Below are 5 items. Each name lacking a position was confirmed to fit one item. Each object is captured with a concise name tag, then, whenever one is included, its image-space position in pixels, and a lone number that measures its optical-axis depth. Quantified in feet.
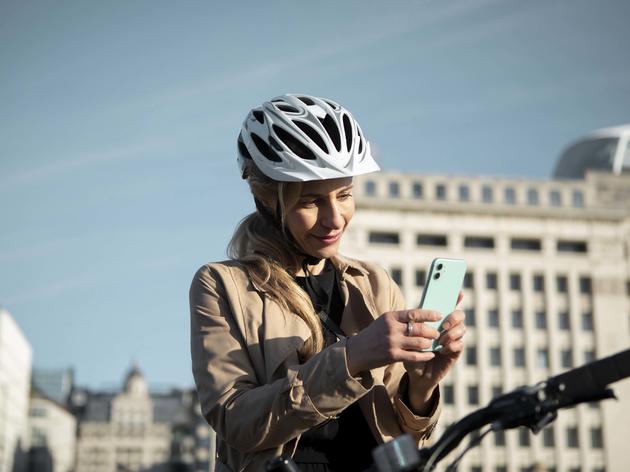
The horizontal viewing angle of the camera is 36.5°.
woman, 9.15
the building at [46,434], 364.99
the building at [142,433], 426.92
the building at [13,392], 261.03
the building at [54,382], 472.03
